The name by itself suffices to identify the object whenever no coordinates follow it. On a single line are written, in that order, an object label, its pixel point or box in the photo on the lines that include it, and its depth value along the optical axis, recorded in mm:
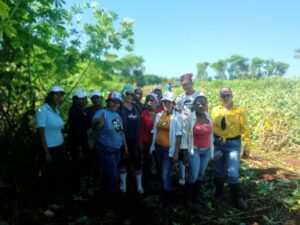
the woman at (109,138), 3059
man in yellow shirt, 3401
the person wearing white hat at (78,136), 3302
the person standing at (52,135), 2877
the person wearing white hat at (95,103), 3409
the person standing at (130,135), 3409
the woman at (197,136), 3278
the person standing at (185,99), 3478
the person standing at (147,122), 3497
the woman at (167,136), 3190
